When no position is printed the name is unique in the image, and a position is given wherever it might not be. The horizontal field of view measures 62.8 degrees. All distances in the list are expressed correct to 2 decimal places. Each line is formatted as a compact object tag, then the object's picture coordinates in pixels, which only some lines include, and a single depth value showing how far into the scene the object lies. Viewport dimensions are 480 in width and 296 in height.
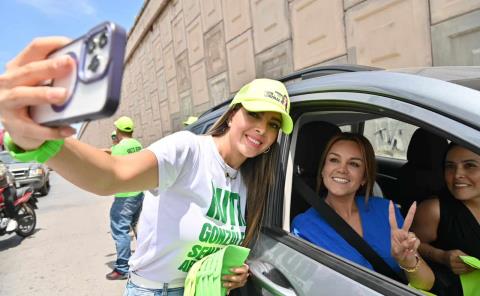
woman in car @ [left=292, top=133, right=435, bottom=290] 1.71
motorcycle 6.77
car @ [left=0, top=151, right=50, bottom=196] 12.43
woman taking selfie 1.44
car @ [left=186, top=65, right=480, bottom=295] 1.16
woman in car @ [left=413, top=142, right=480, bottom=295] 1.65
